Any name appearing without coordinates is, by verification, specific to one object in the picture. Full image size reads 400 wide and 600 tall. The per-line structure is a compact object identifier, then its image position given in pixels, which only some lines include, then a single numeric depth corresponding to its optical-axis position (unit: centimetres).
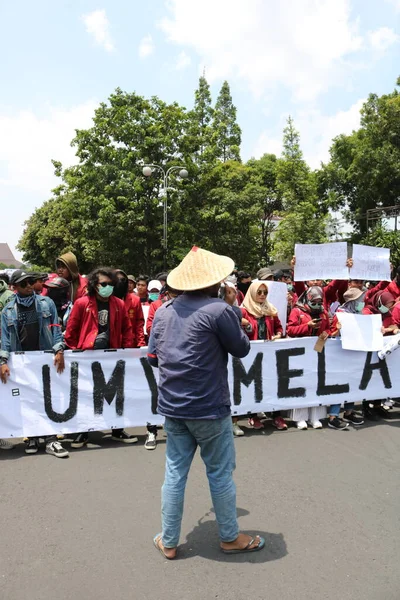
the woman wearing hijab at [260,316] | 585
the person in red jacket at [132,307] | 578
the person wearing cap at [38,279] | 508
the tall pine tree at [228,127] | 4778
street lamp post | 2080
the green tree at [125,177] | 2567
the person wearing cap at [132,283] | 778
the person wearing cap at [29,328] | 498
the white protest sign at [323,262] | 648
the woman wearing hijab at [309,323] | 583
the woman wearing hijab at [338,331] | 588
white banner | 513
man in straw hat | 300
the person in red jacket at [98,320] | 523
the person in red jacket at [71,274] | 612
